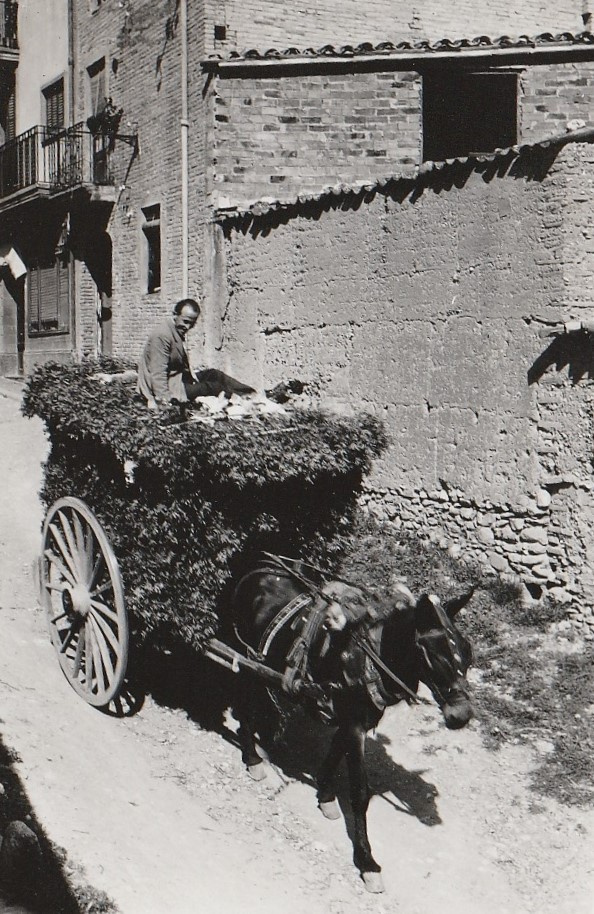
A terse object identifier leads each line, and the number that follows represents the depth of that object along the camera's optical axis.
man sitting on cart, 7.61
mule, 5.09
